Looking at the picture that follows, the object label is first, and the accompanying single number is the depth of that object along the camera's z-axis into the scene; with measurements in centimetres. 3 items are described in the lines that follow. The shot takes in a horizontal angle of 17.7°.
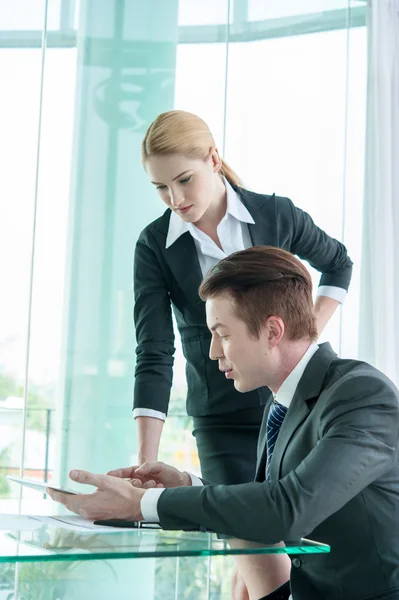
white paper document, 192
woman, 267
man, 192
